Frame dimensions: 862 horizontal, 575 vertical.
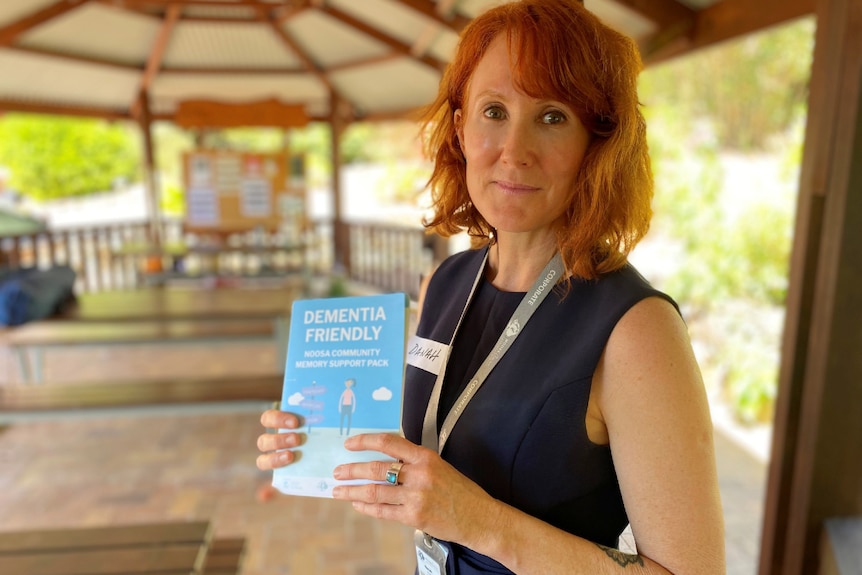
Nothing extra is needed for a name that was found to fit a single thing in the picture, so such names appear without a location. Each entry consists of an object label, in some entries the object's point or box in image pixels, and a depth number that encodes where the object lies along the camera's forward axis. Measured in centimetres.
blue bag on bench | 396
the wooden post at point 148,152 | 799
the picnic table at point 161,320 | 353
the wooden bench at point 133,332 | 348
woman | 89
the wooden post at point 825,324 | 192
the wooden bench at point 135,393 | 293
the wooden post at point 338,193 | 839
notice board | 751
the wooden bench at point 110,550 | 167
